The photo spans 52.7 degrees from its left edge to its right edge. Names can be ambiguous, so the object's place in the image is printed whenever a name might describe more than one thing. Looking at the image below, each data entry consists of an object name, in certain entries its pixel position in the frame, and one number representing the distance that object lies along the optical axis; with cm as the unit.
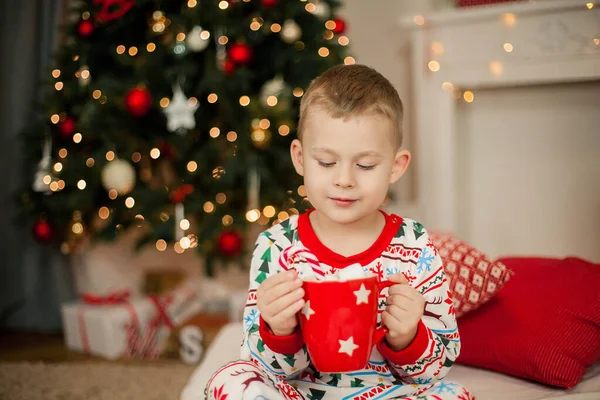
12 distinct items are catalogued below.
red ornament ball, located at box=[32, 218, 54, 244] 255
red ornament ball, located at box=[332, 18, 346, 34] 246
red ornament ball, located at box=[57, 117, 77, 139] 246
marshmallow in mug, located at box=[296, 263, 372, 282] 82
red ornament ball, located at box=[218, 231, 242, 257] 232
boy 98
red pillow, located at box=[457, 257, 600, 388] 127
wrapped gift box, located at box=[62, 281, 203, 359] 236
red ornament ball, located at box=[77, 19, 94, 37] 242
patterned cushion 137
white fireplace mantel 220
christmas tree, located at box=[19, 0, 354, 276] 228
